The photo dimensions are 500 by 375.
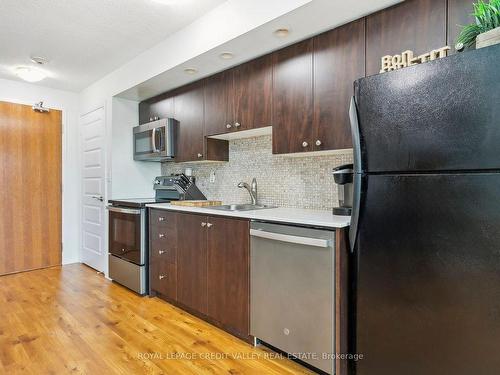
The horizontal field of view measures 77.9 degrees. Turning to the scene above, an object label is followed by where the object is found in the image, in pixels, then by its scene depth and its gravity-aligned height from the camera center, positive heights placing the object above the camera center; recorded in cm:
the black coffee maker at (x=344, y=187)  182 -3
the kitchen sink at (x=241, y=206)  272 -22
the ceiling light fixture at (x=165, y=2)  216 +127
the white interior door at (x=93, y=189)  374 -9
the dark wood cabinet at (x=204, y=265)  212 -65
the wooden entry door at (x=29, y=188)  372 -7
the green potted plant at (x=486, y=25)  111 +60
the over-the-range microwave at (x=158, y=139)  319 +46
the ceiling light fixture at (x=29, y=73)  339 +121
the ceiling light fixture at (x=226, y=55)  237 +98
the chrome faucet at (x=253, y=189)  278 -6
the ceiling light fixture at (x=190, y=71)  270 +99
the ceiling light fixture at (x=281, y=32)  200 +98
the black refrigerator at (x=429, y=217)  109 -14
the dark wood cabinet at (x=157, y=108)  333 +85
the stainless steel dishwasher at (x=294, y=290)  166 -64
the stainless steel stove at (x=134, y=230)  301 -49
